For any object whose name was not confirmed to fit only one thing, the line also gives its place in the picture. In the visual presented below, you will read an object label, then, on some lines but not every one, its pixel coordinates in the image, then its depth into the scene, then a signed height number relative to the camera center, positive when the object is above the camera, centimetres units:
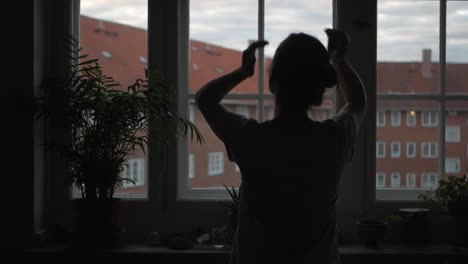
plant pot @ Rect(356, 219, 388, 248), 252 -48
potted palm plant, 239 -2
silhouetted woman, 146 -8
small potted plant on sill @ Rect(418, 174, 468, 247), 250 -33
